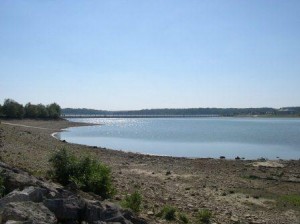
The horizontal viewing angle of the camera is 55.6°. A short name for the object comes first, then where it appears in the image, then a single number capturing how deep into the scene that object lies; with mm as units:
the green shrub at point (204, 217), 10671
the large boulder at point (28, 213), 5740
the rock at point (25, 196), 6700
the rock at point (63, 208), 6834
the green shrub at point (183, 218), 10198
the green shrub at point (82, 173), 10947
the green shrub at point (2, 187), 7662
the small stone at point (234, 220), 11298
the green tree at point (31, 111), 103963
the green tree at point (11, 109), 91878
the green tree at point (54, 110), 114326
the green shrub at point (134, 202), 9897
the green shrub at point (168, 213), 10190
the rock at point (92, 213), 7141
